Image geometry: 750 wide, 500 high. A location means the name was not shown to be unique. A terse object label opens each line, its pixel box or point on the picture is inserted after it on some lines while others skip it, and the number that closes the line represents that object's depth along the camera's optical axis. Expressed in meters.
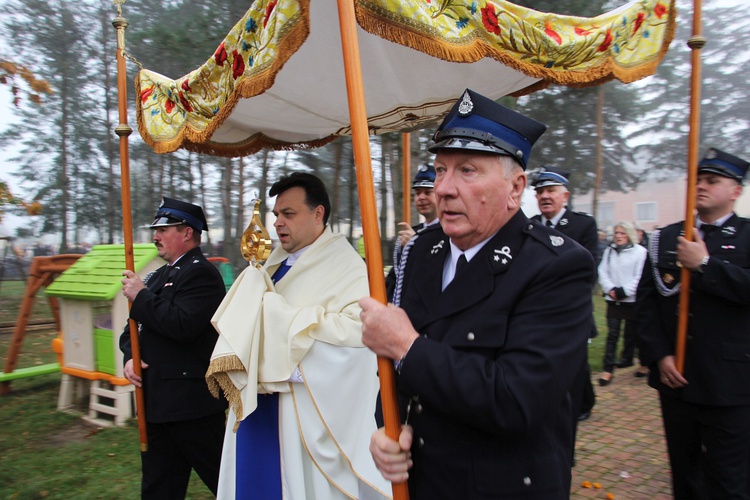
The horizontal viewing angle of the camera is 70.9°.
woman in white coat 6.99
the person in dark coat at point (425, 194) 5.00
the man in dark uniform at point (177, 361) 3.20
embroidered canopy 2.15
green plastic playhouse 5.80
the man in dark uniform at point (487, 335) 1.49
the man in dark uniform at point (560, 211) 4.36
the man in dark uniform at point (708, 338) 2.81
